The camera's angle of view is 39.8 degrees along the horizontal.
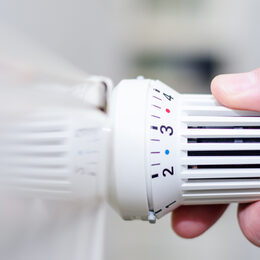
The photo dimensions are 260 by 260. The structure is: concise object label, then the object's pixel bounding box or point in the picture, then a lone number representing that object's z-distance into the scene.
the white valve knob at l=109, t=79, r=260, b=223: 0.22
